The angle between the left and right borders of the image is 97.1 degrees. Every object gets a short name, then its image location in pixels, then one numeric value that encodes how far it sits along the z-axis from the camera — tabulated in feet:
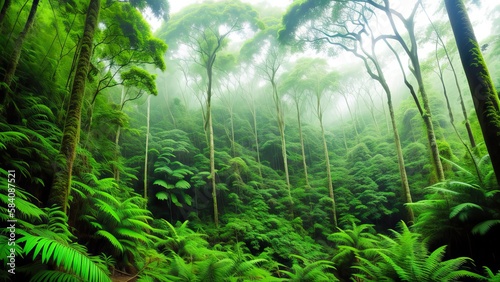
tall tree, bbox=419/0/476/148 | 32.41
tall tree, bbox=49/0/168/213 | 11.36
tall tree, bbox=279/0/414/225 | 30.71
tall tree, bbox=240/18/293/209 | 49.55
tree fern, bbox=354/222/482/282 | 10.82
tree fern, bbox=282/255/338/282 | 15.43
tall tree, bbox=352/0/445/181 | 23.91
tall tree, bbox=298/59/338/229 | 56.49
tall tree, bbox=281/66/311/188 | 57.93
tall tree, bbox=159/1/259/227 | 42.29
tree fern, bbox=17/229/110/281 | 7.20
